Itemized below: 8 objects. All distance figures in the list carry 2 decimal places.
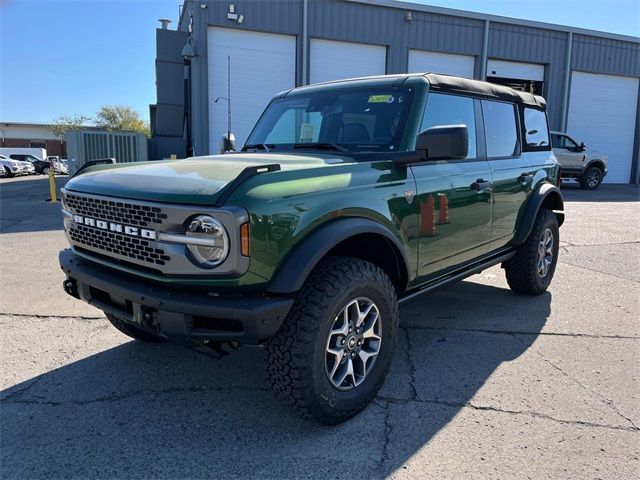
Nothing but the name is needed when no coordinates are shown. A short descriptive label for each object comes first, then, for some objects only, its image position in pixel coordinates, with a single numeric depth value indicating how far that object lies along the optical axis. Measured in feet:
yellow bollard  47.93
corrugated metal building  54.03
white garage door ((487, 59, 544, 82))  66.69
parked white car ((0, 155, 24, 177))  110.83
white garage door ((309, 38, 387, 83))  58.03
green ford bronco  7.78
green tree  228.02
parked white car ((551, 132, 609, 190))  57.67
